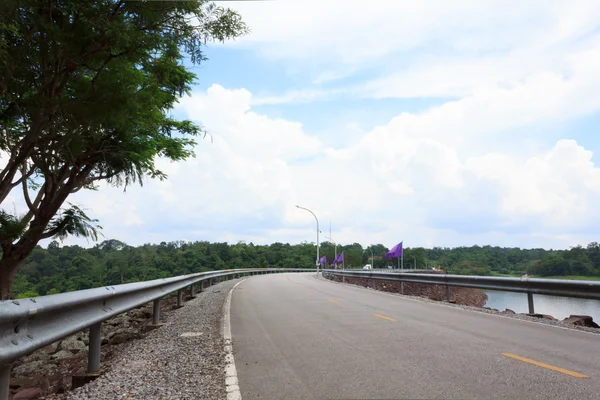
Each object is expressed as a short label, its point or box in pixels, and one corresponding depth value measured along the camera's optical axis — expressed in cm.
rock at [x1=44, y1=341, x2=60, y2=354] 1092
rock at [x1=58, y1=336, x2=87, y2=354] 1069
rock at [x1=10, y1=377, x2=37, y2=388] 675
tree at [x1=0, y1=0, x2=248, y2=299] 721
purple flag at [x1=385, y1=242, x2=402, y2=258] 3241
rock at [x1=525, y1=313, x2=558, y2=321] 1193
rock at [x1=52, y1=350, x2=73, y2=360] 998
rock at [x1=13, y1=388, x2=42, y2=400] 559
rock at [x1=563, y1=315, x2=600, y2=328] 1067
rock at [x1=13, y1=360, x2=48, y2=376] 891
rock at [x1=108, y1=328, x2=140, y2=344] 990
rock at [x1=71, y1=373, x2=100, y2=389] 563
